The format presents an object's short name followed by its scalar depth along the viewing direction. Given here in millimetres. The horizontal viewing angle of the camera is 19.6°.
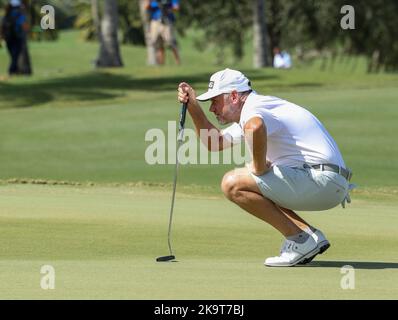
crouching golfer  8523
